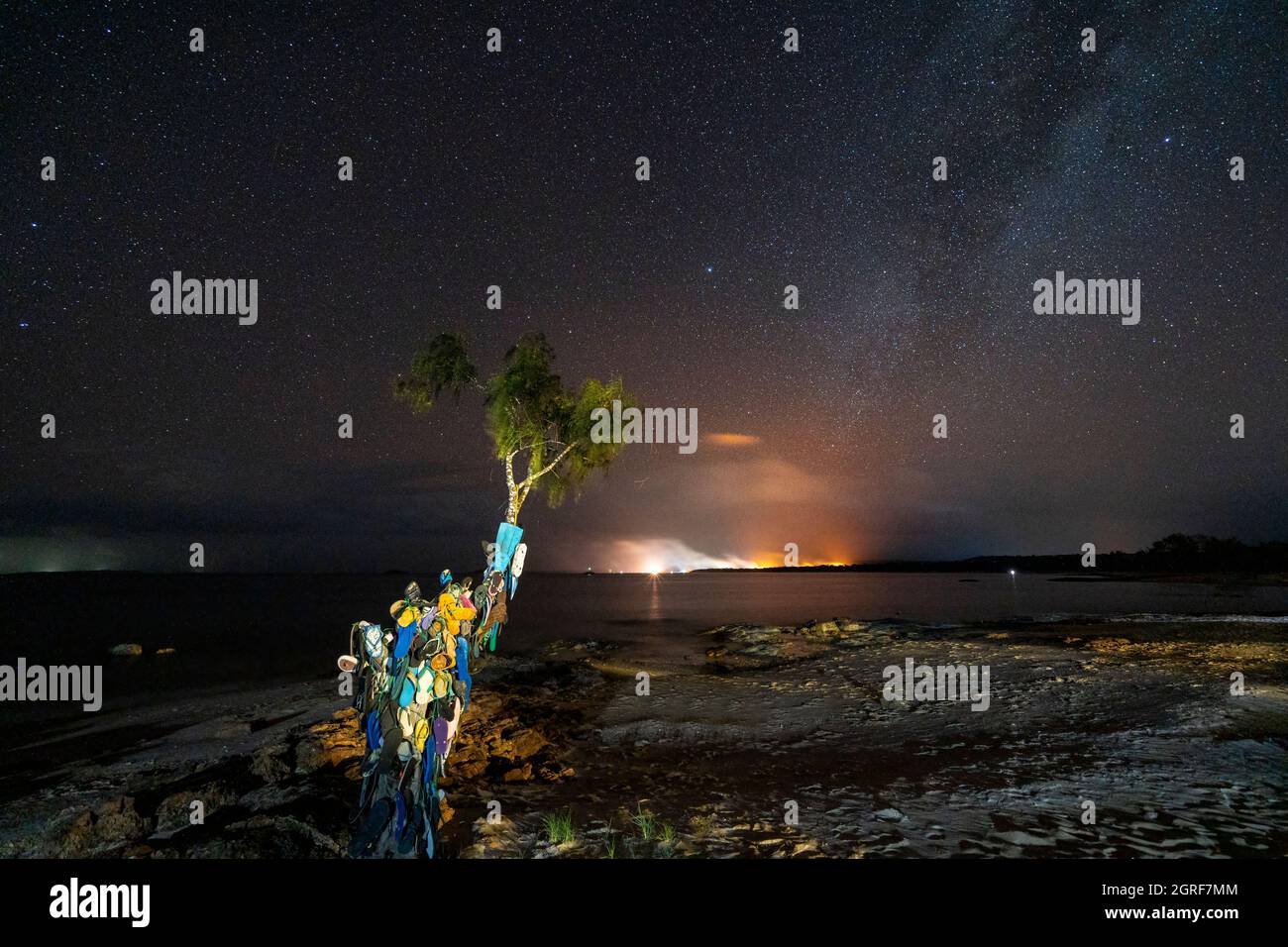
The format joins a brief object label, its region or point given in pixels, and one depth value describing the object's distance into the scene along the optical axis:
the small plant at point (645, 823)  9.22
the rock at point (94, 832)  9.78
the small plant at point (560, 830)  9.20
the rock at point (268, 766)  12.92
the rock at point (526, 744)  14.19
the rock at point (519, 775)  12.24
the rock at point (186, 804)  10.62
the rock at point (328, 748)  13.46
